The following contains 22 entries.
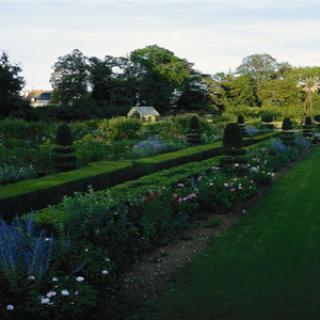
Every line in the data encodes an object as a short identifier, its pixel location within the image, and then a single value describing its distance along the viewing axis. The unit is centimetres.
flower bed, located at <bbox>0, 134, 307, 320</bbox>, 393
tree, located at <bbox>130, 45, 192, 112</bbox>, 5925
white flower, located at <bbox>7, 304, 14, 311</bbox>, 362
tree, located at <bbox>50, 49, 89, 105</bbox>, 5116
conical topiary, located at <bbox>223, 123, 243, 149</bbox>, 1118
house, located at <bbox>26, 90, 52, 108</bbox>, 8619
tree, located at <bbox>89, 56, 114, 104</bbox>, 5341
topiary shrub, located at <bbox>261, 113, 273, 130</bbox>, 3308
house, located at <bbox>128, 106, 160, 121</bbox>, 4831
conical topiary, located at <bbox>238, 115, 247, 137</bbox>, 2436
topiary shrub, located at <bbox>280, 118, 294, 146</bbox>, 2000
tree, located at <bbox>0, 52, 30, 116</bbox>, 3319
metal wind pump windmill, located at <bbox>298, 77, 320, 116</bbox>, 5326
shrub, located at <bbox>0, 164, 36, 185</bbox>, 1057
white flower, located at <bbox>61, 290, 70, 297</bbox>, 383
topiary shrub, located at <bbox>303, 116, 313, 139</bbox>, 2692
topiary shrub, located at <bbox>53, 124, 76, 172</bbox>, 1267
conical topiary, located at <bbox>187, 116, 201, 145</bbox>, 2048
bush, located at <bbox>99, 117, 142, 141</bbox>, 2391
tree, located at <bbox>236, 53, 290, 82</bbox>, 6619
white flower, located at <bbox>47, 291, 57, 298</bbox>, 380
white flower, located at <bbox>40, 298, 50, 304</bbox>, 369
